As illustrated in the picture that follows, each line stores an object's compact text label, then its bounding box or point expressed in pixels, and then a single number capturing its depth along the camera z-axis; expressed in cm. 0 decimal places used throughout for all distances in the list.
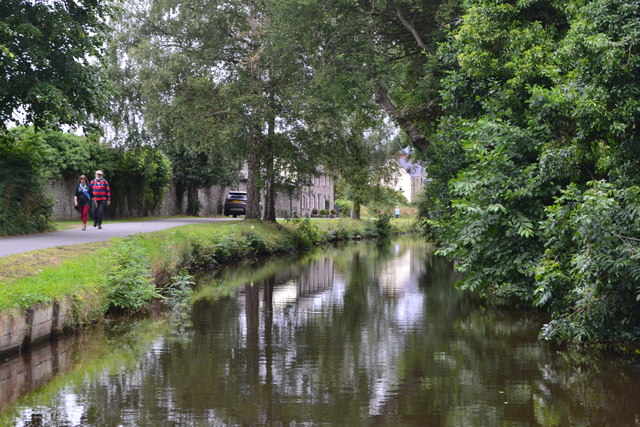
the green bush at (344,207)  7270
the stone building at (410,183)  11238
